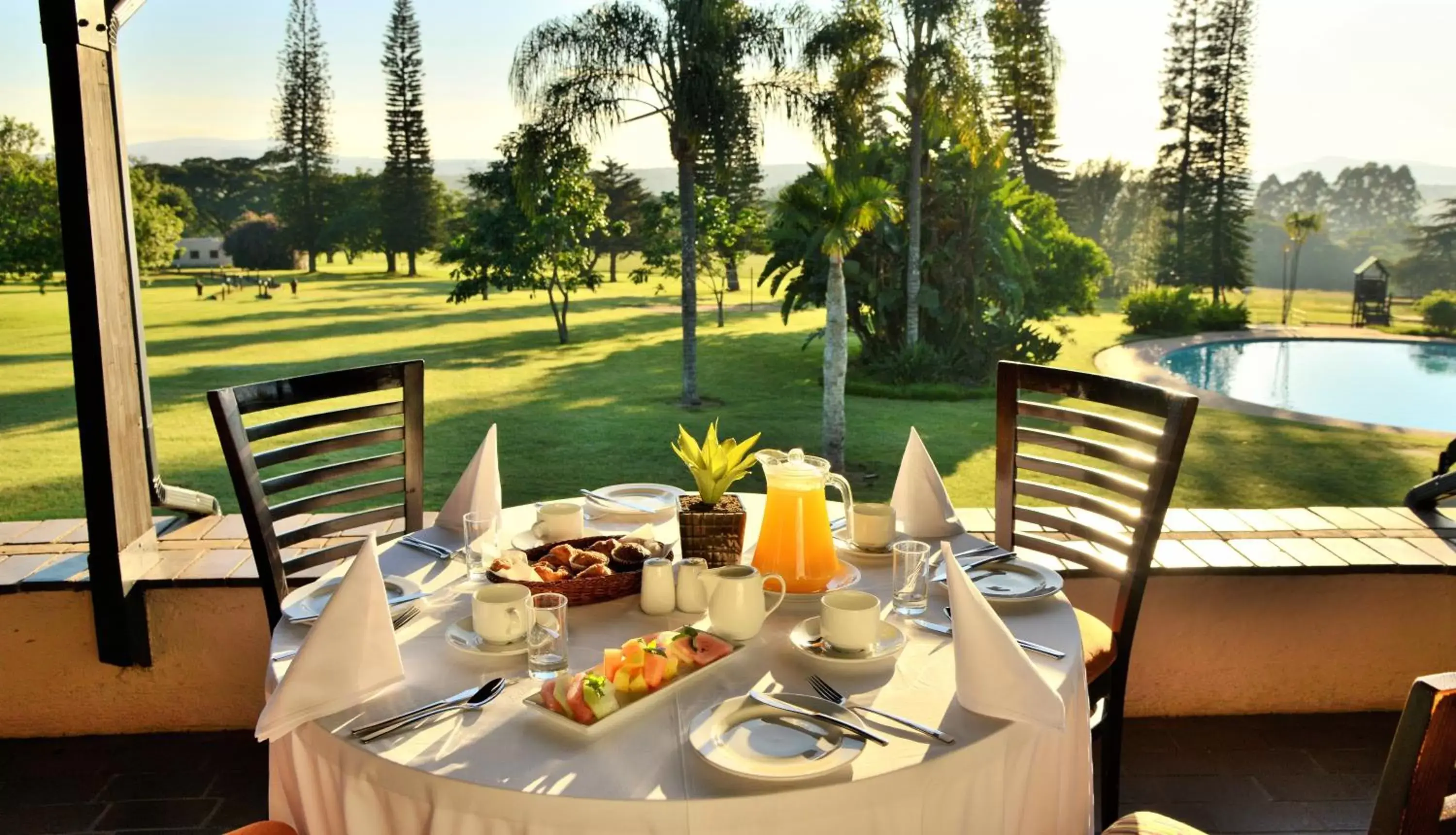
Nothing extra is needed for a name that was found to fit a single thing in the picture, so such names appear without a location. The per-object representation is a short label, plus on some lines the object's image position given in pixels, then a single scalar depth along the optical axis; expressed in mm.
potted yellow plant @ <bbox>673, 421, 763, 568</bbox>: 1275
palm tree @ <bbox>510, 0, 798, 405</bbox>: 6527
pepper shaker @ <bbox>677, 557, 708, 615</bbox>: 1205
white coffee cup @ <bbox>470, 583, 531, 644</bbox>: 1082
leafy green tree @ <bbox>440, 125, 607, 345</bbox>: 10828
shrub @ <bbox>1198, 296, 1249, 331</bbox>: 12633
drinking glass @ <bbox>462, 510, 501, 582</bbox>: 1309
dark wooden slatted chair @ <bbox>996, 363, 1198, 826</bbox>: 1550
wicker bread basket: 1211
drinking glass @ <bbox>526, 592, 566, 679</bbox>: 1010
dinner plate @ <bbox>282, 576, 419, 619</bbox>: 1178
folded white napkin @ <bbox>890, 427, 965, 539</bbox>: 1531
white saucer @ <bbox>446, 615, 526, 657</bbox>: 1072
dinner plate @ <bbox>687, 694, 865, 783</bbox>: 839
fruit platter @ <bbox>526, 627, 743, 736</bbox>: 913
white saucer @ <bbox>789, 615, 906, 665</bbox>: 1057
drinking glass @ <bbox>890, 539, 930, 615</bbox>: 1176
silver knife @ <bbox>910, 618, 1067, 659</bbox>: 1092
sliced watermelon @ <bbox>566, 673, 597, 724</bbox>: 908
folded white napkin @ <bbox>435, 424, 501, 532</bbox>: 1509
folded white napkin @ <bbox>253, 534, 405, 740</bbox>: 921
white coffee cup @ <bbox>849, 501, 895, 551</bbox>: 1418
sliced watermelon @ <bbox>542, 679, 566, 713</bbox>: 924
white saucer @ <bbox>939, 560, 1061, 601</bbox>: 1248
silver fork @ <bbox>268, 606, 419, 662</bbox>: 1174
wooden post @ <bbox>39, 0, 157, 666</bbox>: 1874
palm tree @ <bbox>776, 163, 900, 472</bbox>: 6363
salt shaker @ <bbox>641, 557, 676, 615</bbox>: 1198
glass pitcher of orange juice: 1244
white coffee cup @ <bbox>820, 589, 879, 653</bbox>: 1062
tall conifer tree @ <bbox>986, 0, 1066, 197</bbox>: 7788
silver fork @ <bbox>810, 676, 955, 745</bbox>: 902
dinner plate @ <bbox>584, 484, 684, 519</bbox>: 1635
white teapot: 1094
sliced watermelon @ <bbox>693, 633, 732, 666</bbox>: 1032
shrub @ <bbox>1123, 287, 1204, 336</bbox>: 12586
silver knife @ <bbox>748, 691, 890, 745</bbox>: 896
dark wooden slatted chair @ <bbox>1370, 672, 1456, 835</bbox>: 667
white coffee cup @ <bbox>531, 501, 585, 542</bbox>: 1462
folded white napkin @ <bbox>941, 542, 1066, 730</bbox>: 917
